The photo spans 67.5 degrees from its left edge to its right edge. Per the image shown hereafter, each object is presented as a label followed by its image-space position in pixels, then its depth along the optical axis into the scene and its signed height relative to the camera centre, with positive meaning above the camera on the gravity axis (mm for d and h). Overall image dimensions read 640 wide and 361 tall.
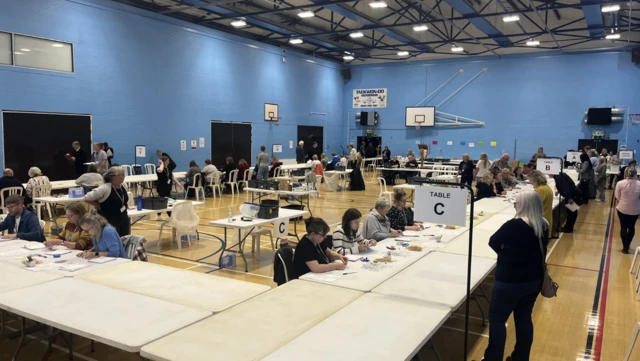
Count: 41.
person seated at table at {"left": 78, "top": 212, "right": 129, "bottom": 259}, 4453 -901
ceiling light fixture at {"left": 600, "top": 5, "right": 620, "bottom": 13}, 12789 +3883
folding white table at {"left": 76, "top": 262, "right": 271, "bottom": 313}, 3310 -1086
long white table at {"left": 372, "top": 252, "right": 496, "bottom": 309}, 3475 -1069
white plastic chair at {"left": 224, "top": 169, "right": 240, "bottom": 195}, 14855 -1147
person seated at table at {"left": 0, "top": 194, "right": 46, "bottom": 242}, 5332 -944
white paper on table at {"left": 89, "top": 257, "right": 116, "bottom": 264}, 4312 -1082
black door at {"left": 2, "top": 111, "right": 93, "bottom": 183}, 11852 -28
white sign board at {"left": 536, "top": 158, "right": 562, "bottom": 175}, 9297 -297
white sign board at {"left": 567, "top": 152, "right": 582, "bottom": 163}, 14602 -161
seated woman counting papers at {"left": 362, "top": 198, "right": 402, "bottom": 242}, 5484 -905
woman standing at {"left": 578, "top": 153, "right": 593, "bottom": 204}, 12367 -660
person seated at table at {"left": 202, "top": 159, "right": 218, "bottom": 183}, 14099 -830
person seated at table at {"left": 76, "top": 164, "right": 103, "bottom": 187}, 9836 -822
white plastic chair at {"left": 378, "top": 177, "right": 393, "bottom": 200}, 11878 -1177
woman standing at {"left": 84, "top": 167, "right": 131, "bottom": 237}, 5500 -677
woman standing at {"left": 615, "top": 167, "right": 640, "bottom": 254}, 7316 -781
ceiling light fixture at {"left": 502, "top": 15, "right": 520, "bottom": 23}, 14668 +4036
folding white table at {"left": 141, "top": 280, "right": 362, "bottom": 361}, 2480 -1078
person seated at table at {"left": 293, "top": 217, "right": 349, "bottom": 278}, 4008 -921
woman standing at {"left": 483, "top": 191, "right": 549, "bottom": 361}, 3217 -778
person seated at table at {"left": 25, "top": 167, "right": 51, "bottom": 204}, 9797 -893
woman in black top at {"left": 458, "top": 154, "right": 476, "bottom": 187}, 12430 -614
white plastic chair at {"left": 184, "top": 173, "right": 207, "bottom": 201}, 12805 -1186
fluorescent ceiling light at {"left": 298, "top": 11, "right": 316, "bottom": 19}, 13974 +3833
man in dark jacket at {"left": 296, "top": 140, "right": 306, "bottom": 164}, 19750 -382
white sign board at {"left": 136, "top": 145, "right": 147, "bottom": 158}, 14672 -299
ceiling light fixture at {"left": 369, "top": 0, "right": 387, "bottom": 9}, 12992 +3899
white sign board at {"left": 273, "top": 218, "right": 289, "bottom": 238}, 6824 -1195
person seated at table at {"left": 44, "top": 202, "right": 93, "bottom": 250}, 4738 -966
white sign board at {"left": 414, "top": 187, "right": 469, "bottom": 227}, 3523 -428
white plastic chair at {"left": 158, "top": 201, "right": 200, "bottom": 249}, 7723 -1256
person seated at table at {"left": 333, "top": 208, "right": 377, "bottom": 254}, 4730 -919
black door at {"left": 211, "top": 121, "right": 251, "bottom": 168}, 17641 +60
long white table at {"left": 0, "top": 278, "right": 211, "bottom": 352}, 2697 -1083
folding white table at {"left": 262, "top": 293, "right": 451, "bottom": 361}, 2486 -1073
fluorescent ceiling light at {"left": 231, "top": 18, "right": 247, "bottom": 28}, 15480 +3901
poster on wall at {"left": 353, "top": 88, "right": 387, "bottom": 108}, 24438 +2499
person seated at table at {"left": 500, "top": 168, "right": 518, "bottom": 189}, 11195 -714
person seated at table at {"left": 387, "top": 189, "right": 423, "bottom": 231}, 6164 -890
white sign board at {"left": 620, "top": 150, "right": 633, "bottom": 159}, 16555 -69
